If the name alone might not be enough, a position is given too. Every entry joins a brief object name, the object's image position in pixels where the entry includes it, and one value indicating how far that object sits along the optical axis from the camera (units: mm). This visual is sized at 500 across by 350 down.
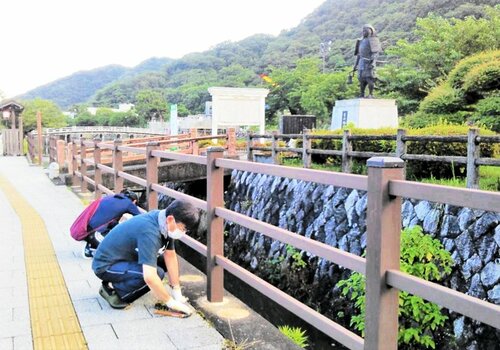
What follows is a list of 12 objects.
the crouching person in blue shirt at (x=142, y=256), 3266
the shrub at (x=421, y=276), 5965
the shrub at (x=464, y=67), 14844
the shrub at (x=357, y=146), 10727
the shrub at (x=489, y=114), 12501
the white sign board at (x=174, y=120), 26069
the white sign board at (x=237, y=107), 20766
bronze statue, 15766
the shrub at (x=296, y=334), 5315
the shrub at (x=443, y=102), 14242
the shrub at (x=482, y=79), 13242
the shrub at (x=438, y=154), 9234
